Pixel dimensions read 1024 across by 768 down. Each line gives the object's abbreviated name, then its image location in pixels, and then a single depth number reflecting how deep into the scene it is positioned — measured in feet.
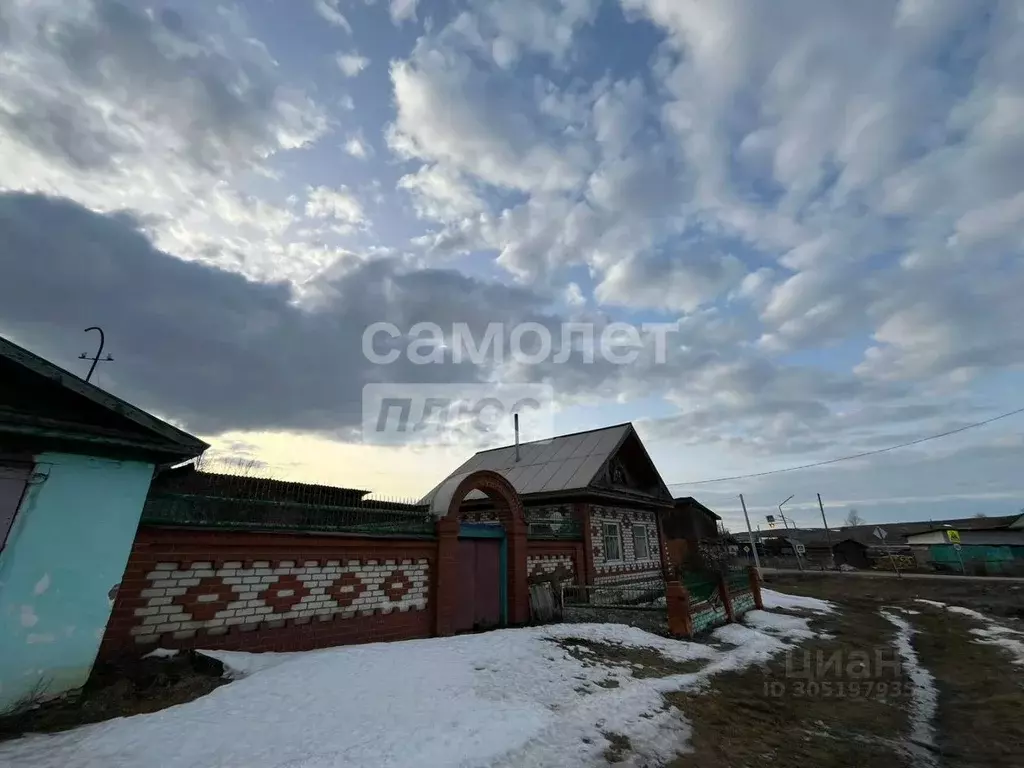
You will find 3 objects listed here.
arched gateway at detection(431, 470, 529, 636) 30.40
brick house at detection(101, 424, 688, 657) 19.34
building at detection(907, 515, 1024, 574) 100.97
